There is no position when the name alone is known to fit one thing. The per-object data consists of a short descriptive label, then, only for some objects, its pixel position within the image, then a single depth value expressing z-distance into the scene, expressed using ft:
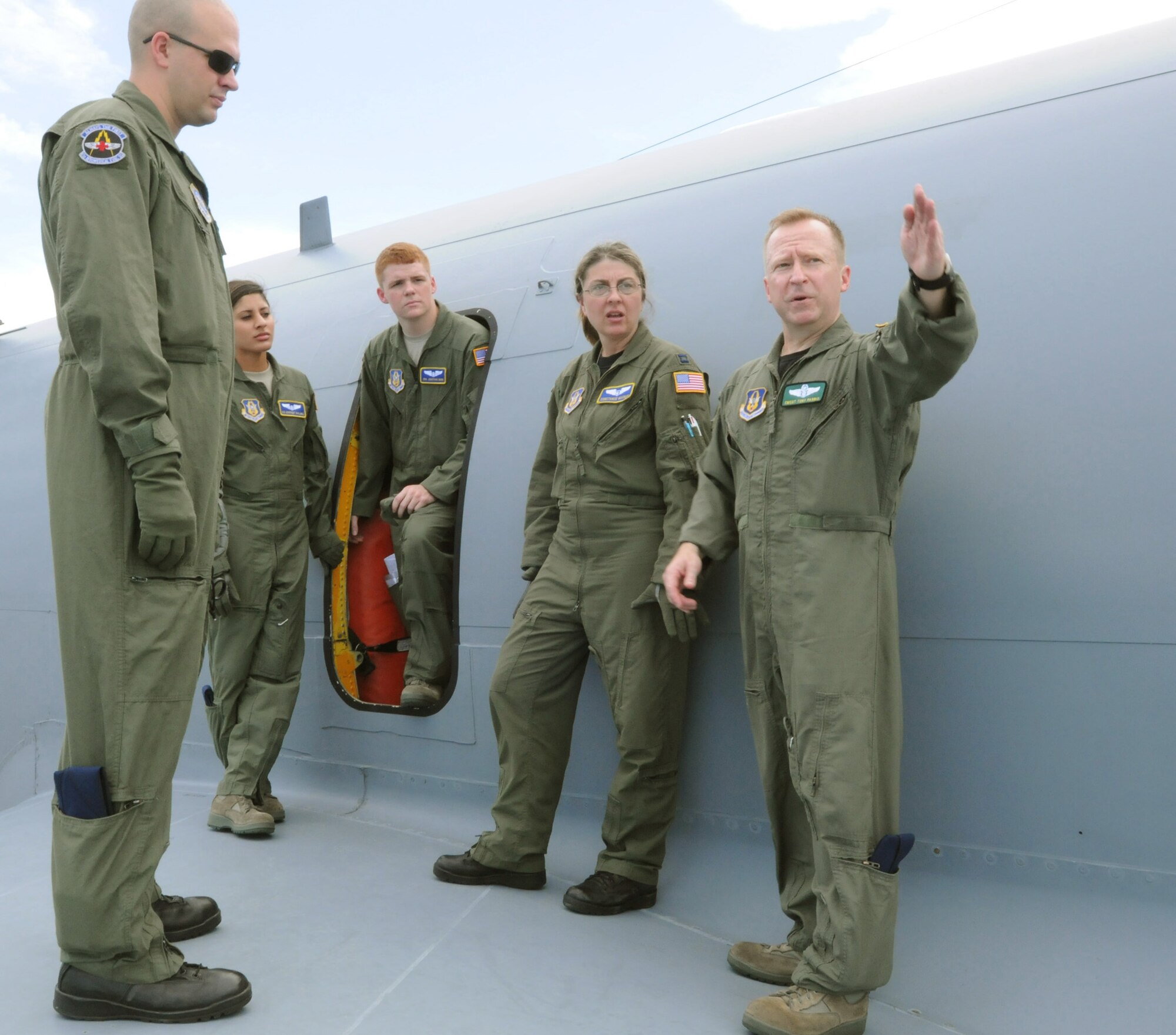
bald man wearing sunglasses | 6.88
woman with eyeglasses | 9.45
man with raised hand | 6.98
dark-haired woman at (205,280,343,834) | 12.25
